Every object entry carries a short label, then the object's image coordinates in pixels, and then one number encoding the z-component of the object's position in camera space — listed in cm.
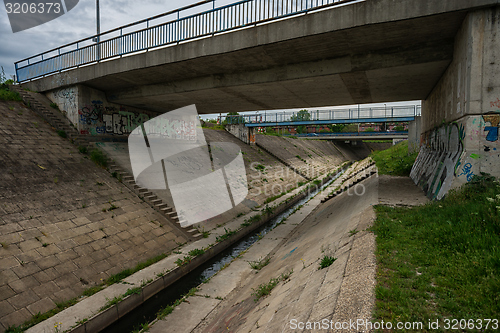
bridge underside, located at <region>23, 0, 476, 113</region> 870
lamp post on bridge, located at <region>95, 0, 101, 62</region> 1769
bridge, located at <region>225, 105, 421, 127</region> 3847
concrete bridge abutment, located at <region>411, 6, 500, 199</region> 752
